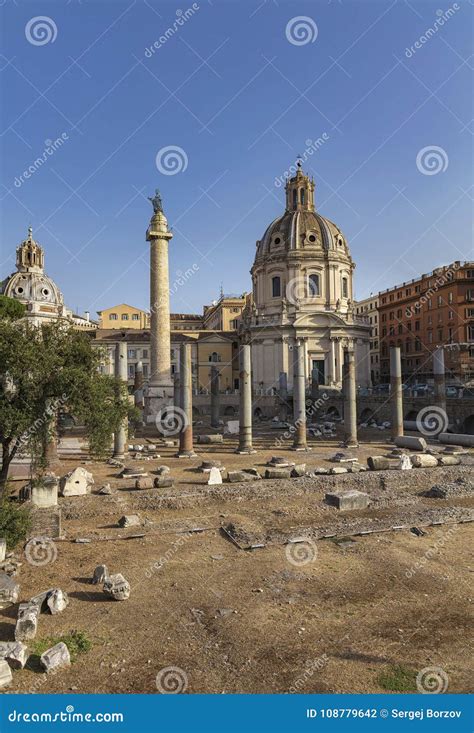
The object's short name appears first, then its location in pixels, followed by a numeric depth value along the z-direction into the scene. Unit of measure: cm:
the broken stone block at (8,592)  938
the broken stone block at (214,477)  1803
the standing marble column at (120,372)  2467
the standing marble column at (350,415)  2745
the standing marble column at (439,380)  2820
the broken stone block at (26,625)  805
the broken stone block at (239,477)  1830
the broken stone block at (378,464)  2009
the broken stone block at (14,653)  720
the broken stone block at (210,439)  3061
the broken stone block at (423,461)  2038
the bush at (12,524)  1112
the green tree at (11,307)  4466
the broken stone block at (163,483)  1730
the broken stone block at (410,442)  2497
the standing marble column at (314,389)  4644
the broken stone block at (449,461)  2098
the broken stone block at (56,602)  905
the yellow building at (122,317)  7706
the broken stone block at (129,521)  1415
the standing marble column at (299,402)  2705
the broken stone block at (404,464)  1992
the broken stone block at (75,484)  1625
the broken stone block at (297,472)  1894
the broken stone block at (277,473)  1873
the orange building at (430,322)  5338
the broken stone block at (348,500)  1599
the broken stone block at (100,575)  1038
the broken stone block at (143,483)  1711
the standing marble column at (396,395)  2812
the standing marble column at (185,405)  2533
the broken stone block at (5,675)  685
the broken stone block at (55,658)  717
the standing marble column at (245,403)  2619
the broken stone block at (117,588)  959
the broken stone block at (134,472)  1920
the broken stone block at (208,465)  2038
